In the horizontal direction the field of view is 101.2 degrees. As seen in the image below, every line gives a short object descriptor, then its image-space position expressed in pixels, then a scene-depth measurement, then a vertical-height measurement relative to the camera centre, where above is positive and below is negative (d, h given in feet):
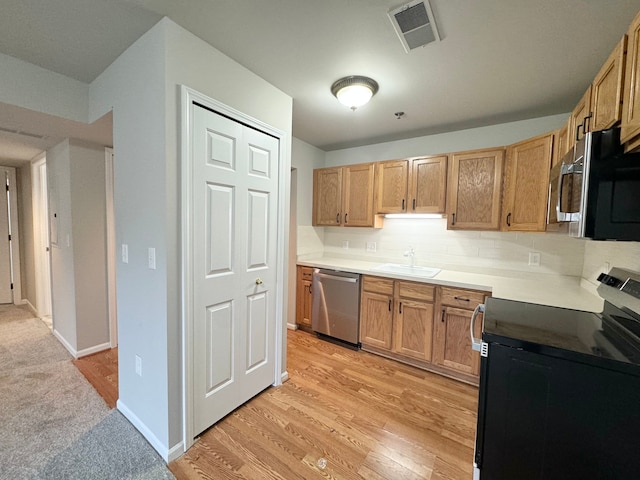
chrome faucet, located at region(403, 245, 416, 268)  9.99 -0.98
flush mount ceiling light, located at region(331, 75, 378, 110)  6.33 +3.42
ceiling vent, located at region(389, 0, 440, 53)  4.25 +3.57
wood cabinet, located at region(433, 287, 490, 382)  7.62 -3.06
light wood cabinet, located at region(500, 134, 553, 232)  6.82 +1.31
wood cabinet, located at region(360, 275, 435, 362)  8.37 -2.99
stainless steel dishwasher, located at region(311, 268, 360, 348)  9.64 -2.97
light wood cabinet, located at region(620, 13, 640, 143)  3.07 +1.80
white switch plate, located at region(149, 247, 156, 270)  5.07 -0.68
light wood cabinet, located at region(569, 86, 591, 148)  4.74 +2.23
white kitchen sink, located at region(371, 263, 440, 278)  9.06 -1.48
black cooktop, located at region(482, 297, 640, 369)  3.37 -1.49
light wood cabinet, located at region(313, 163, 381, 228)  10.46 +1.33
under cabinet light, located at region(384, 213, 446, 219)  9.35 +0.54
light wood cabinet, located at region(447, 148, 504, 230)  8.02 +1.32
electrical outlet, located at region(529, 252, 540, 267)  8.30 -0.85
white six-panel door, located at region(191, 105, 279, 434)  5.37 -0.85
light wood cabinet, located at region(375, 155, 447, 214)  8.94 +1.60
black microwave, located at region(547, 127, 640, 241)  3.44 +0.59
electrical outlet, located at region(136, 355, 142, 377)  5.60 -3.05
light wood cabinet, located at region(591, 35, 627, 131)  3.57 +2.16
